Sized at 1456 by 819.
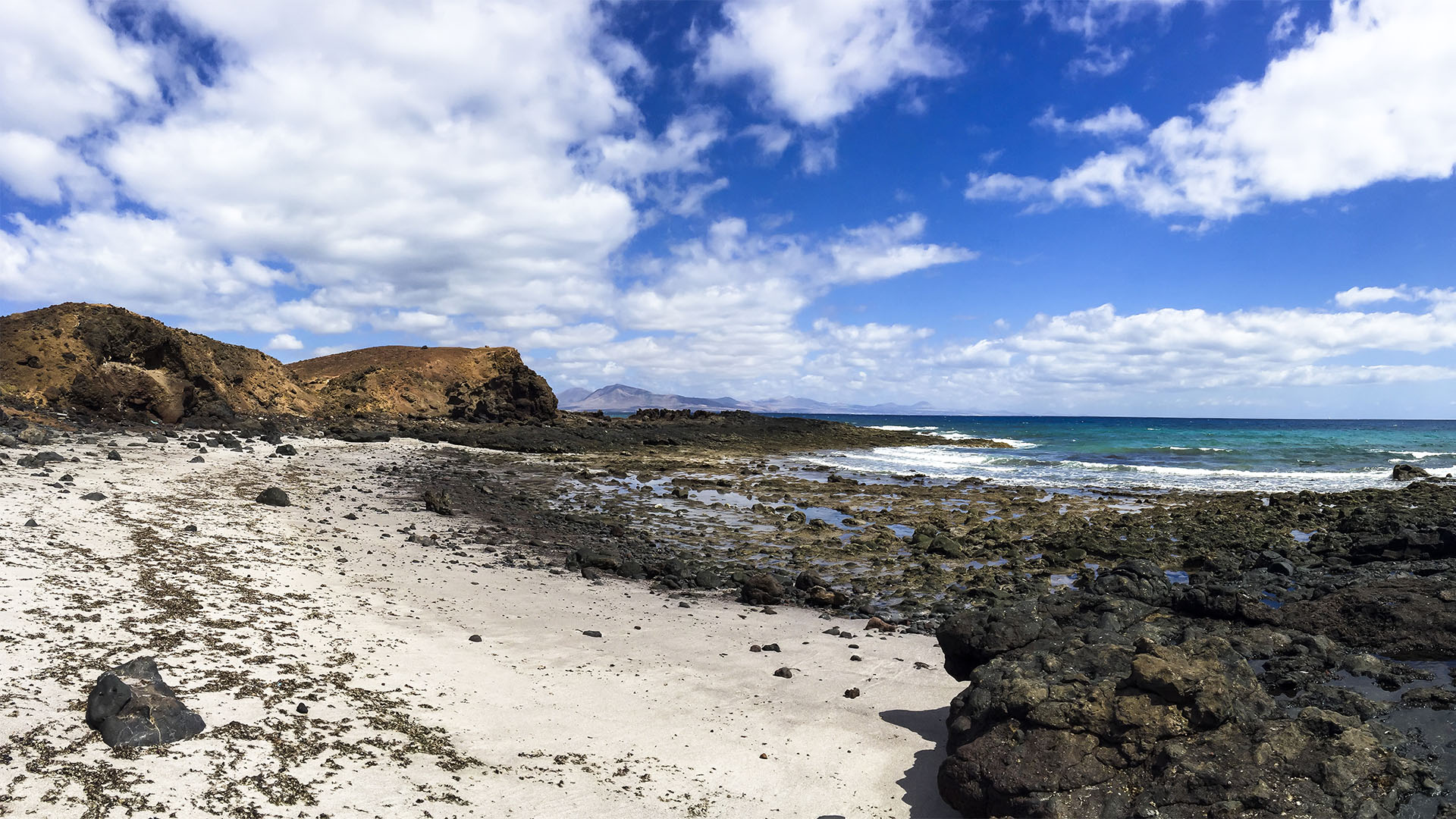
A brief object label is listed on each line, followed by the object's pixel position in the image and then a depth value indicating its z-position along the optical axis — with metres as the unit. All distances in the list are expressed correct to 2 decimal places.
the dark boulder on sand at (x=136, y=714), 4.58
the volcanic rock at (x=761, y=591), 11.32
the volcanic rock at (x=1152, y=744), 4.47
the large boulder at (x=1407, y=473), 31.62
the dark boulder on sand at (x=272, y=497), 14.48
